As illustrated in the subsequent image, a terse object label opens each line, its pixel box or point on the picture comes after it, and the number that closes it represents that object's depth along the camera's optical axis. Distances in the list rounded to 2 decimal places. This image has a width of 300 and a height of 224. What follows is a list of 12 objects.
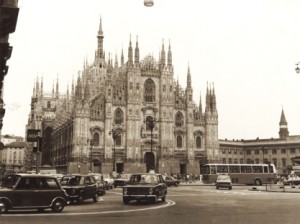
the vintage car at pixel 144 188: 21.44
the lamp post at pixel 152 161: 71.40
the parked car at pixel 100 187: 28.33
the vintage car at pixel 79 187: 21.25
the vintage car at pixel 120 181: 45.86
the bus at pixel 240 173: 52.91
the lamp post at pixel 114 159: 65.06
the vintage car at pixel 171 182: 48.50
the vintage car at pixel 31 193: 16.31
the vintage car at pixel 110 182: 40.47
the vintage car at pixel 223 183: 40.53
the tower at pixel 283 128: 112.47
